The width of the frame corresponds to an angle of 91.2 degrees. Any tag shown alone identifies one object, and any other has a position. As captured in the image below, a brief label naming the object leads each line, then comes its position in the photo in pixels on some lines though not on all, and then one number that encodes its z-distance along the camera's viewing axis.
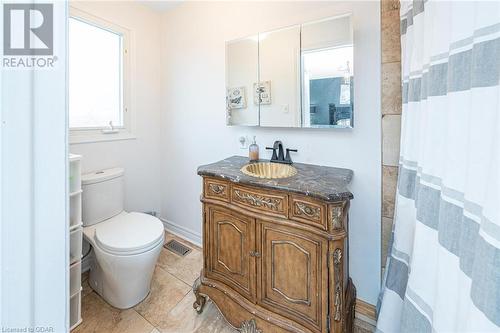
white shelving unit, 1.48
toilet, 1.49
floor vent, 2.27
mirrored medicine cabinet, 1.50
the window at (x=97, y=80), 1.94
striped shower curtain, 0.53
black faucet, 1.75
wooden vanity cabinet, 1.13
